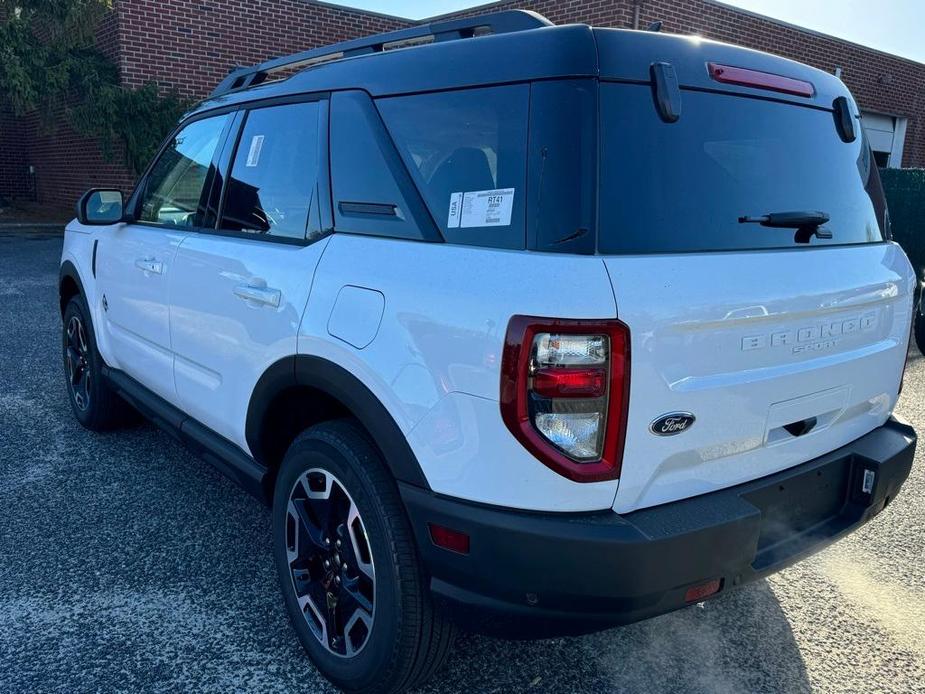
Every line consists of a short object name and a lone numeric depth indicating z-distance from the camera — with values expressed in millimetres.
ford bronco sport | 1745
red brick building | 11795
